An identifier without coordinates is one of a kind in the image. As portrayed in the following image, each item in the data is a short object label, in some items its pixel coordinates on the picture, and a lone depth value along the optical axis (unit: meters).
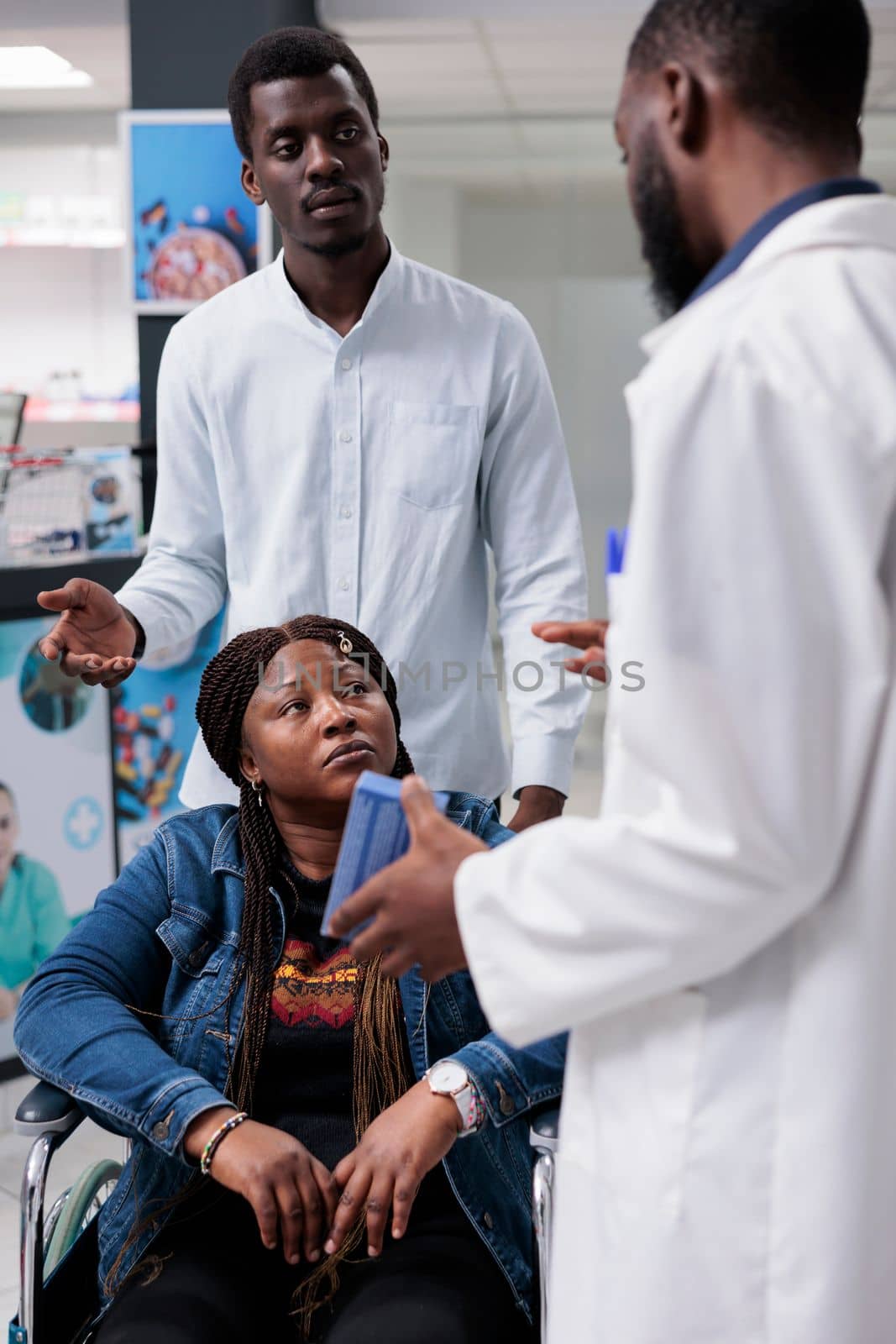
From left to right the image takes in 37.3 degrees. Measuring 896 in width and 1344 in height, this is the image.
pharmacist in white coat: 0.74
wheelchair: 1.34
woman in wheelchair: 1.31
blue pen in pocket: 1.01
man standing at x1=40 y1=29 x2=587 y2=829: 1.87
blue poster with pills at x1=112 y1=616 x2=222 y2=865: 3.36
